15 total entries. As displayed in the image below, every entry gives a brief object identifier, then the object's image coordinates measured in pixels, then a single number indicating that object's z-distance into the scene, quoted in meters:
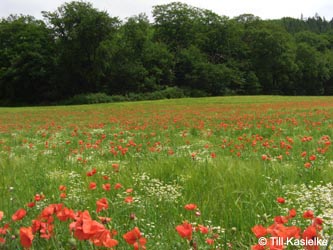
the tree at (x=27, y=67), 69.12
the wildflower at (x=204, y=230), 2.18
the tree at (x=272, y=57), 85.25
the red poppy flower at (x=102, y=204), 2.20
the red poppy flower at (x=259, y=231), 1.74
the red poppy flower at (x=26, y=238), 1.64
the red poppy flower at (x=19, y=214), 2.06
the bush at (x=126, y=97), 57.16
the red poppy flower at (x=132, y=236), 1.78
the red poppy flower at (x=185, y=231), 1.80
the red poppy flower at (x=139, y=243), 1.79
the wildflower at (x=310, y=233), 1.67
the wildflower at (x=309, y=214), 2.14
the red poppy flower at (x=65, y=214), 2.09
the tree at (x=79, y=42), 65.06
